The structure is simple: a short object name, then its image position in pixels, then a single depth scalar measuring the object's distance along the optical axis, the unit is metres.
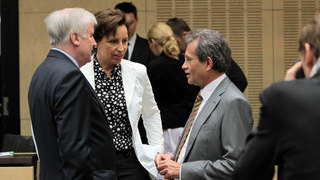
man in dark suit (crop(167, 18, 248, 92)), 5.76
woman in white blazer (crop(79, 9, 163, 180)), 3.82
